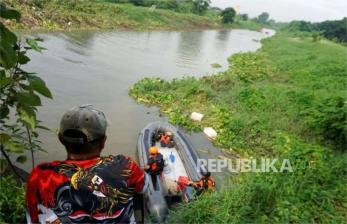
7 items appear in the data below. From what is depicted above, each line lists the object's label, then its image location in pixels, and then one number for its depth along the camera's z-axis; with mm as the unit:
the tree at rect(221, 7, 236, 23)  64825
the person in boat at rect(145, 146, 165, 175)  5621
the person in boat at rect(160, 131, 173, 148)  7410
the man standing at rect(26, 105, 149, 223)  1984
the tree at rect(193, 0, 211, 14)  62594
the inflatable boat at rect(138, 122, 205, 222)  4984
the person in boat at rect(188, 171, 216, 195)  5314
